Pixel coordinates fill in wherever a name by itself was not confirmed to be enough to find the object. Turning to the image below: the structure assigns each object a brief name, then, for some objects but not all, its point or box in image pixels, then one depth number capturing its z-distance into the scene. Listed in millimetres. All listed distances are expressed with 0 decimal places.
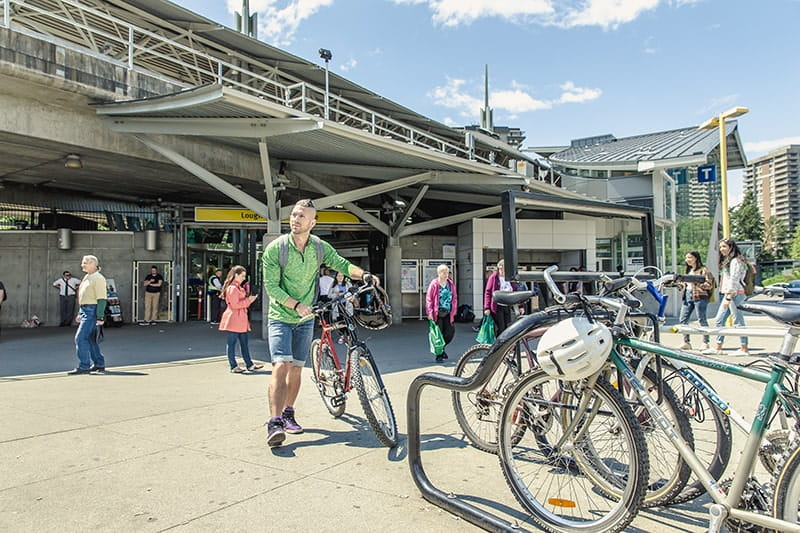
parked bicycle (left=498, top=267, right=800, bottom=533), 2223
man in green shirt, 4332
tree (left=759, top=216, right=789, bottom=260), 76375
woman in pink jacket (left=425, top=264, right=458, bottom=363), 9234
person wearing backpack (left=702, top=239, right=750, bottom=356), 8945
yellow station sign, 17109
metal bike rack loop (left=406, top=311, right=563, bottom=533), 2797
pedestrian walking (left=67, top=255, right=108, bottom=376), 8102
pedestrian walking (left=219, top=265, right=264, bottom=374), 8352
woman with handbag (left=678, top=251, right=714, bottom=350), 9366
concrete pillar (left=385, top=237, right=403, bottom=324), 18075
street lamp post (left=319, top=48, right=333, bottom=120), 11978
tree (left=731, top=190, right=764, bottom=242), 68494
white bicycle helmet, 2469
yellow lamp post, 13268
